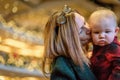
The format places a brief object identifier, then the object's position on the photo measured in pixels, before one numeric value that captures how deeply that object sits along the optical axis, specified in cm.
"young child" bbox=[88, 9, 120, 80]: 151
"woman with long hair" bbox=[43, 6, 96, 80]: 149
